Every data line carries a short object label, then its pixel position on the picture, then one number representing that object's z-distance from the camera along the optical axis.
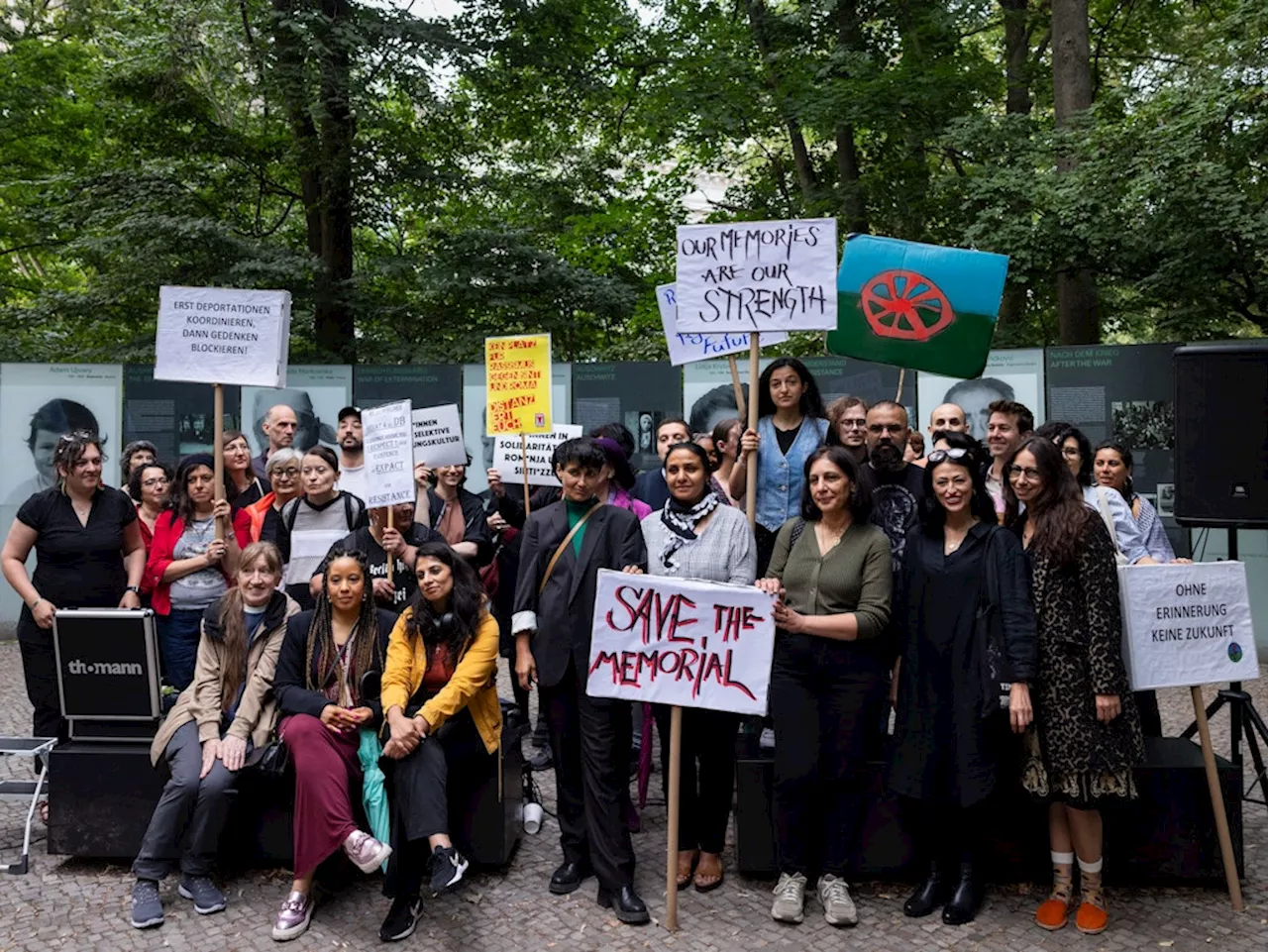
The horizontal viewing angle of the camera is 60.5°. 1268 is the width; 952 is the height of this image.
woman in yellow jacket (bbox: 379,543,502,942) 4.53
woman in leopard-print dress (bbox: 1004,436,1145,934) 4.23
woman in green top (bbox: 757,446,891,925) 4.44
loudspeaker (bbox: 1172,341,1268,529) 5.64
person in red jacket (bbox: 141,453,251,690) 5.91
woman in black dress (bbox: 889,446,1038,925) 4.27
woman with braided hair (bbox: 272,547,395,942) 4.51
